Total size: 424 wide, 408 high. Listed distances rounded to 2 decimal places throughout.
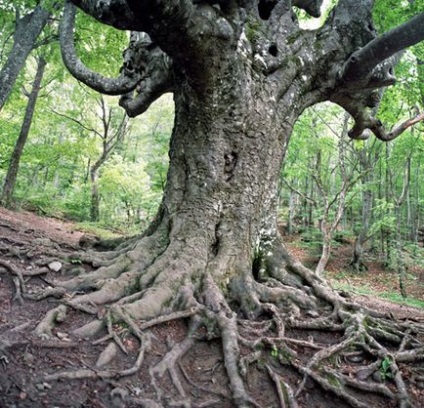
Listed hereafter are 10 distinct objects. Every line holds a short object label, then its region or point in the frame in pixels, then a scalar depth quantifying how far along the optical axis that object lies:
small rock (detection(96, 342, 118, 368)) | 2.54
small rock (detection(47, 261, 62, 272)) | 3.99
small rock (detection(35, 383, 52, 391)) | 2.13
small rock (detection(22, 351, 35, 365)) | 2.33
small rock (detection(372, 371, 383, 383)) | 2.95
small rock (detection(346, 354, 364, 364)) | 3.21
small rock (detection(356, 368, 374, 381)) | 2.95
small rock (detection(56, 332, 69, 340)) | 2.75
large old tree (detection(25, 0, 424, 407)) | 2.95
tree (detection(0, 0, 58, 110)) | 7.82
